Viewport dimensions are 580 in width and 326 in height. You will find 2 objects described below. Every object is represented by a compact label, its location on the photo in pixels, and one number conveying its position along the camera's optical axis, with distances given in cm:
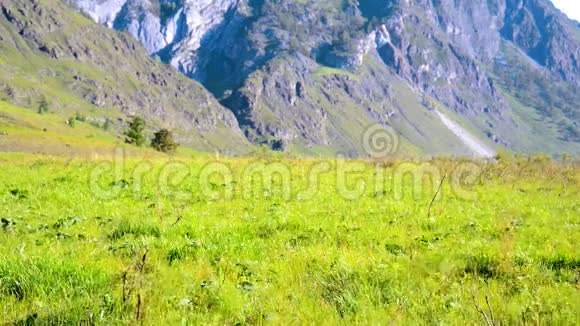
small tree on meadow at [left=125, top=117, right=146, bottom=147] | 12838
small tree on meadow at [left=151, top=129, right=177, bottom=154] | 10085
